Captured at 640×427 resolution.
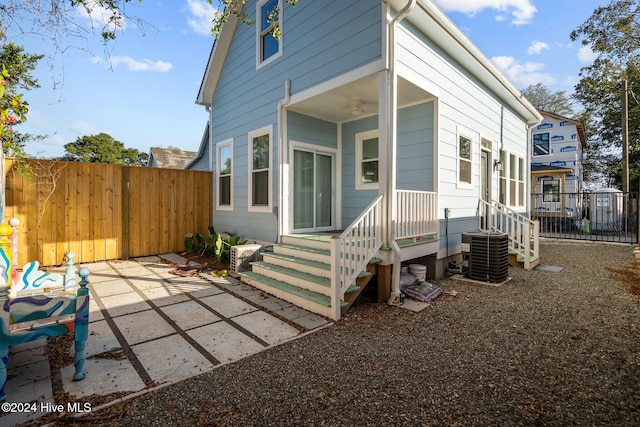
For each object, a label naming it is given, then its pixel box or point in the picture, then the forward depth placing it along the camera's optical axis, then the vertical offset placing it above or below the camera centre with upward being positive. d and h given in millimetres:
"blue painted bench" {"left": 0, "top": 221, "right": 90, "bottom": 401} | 1998 -754
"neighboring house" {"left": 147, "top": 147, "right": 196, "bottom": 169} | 17438 +3672
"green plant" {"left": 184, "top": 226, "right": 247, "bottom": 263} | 6449 -681
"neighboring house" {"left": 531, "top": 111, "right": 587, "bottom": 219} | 15273 +2513
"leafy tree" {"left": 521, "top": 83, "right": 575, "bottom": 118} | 25100 +10514
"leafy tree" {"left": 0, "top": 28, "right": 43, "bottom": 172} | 2726 +1060
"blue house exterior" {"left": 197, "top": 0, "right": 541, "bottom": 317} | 4324 +1893
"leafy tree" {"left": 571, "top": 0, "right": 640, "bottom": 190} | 12375 +7142
